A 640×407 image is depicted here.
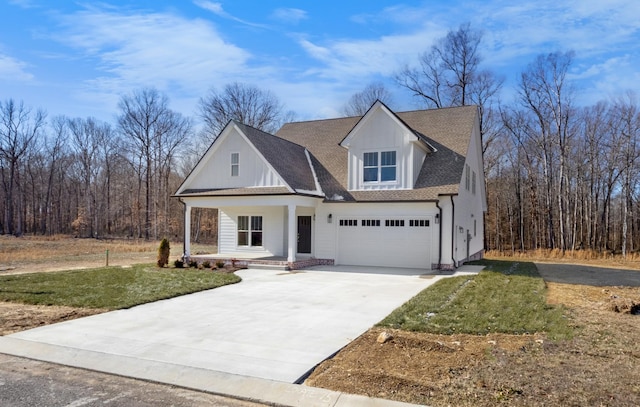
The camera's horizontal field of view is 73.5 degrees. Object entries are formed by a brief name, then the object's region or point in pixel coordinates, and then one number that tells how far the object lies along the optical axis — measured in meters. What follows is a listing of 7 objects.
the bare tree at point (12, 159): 46.25
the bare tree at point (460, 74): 32.62
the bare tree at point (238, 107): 40.91
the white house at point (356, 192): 16.48
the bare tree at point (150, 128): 43.84
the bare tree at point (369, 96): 37.66
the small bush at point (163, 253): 16.81
